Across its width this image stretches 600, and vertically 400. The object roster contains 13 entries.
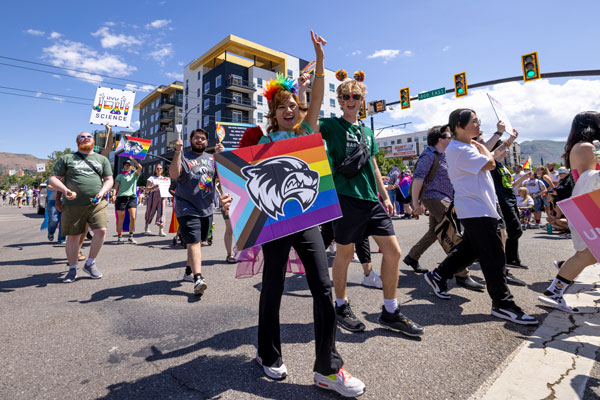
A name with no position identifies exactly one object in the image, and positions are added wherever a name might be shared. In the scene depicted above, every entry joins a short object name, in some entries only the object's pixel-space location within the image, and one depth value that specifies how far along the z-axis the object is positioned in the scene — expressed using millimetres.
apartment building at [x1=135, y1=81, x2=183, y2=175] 58562
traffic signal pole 12203
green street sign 16714
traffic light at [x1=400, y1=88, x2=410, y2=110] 18047
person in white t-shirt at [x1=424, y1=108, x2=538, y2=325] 2922
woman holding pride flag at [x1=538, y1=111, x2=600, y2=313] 3039
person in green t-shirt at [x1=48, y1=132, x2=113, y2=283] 4379
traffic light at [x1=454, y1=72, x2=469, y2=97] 15506
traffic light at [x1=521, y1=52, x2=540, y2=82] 13078
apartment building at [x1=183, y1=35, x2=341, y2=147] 44656
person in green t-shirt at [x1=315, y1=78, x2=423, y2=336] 2648
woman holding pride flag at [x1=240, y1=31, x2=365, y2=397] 1852
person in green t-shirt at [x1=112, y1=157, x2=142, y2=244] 7785
